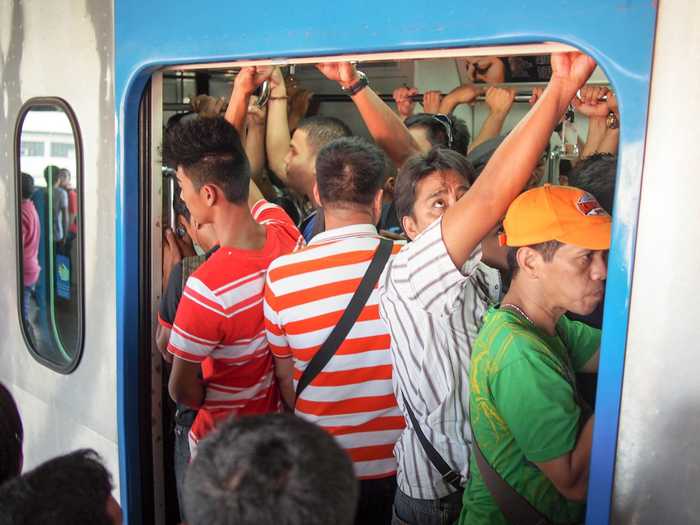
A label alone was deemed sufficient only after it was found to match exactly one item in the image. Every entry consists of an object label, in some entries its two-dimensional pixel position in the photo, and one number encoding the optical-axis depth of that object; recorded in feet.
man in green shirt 5.59
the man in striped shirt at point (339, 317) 7.53
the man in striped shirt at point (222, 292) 7.72
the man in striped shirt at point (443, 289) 5.59
